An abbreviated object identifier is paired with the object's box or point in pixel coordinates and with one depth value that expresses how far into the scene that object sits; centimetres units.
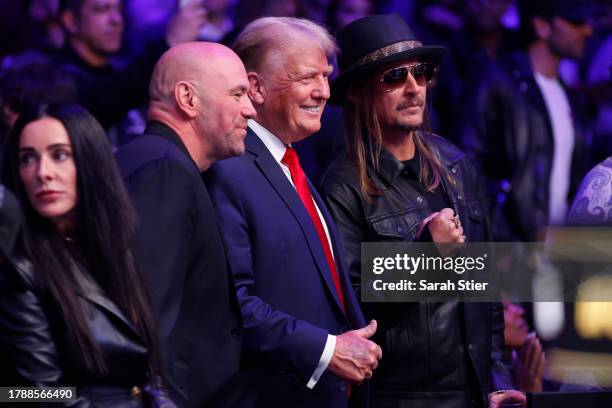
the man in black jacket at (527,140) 1166
